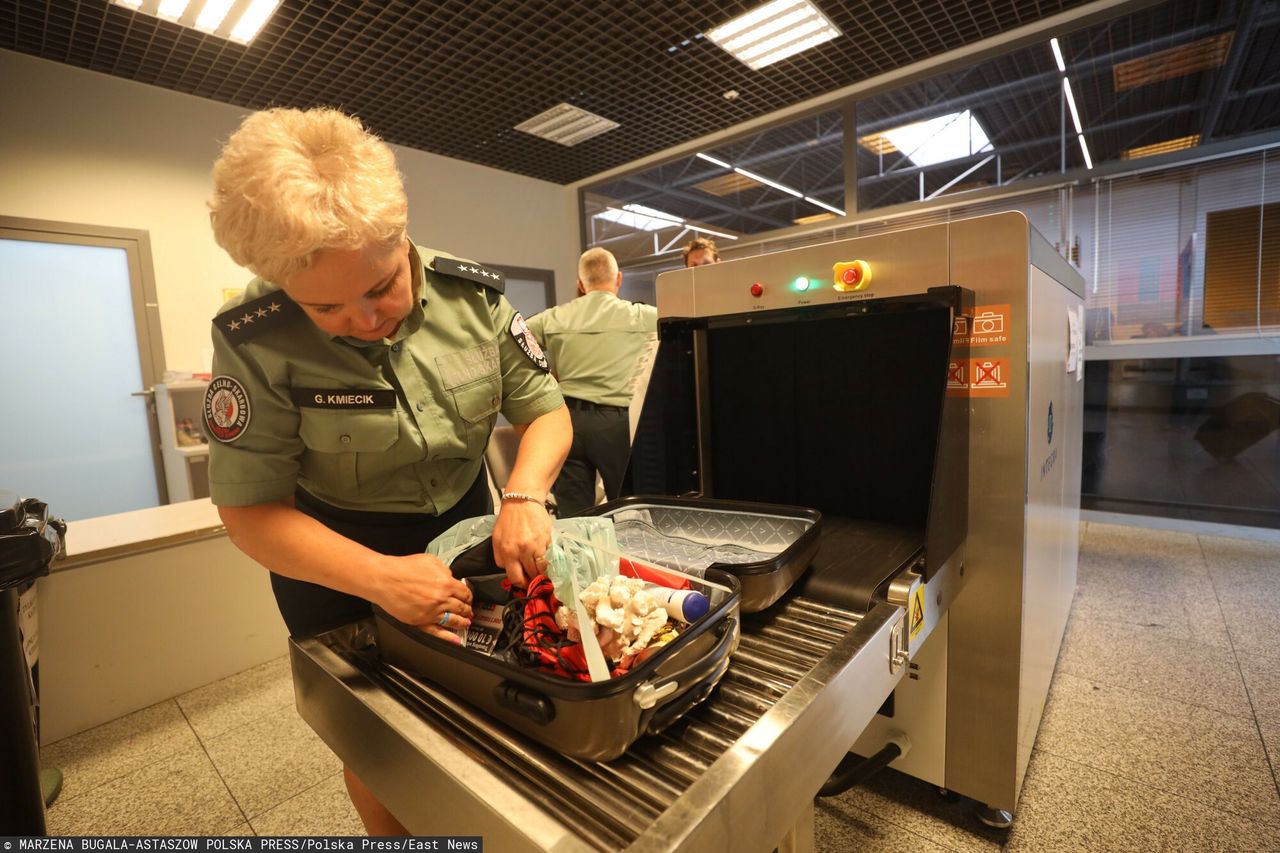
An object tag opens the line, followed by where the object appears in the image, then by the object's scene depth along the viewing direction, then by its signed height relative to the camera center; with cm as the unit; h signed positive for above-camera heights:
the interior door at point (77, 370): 323 +17
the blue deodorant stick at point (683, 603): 67 -25
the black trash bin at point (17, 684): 119 -56
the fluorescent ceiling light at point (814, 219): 417 +103
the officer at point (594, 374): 262 +2
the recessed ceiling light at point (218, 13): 285 +181
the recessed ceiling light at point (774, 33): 309 +180
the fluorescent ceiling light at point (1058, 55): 328 +163
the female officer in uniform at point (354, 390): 65 +0
